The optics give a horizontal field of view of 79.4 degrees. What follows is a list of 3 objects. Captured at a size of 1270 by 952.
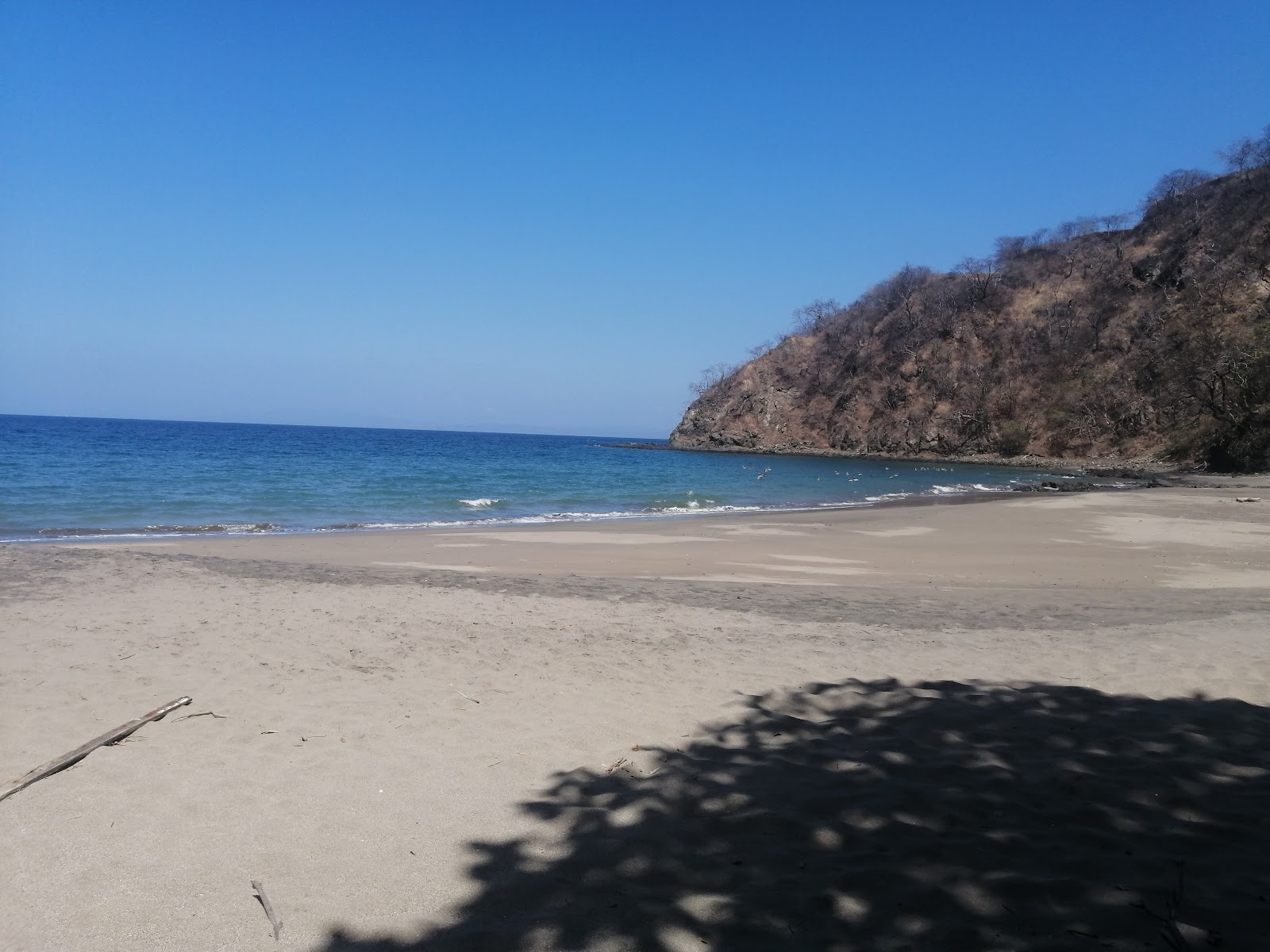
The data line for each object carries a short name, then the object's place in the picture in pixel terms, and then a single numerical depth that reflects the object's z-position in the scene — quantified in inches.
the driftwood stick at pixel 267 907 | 115.4
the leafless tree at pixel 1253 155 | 2290.8
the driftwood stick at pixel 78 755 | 156.3
